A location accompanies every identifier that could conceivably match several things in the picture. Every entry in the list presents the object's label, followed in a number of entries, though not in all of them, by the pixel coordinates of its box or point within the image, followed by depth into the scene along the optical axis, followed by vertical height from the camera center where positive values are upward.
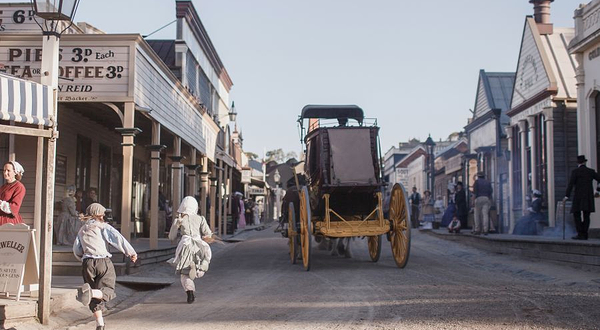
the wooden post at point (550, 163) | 22.42 +1.28
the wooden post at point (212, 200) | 24.20 +0.10
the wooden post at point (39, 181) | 8.15 +0.26
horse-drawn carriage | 13.14 +0.14
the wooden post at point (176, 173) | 18.27 +0.77
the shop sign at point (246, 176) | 41.35 +1.57
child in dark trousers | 7.61 -0.57
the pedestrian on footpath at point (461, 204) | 22.95 -0.03
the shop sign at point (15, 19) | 15.53 +4.02
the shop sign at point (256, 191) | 52.67 +0.90
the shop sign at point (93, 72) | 13.49 +2.47
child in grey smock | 9.55 -0.57
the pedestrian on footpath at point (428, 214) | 30.36 -0.47
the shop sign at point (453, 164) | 39.41 +2.27
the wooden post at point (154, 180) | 14.95 +0.49
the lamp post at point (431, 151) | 33.19 +2.43
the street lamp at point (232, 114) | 31.69 +3.96
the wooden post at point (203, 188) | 22.15 +0.47
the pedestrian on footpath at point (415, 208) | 30.55 -0.21
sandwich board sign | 8.02 -0.63
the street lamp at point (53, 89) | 7.76 +1.25
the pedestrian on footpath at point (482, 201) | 18.81 +0.06
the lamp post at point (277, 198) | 65.45 +0.45
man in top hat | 14.05 +0.19
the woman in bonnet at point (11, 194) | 8.48 +0.10
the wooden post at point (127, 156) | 13.47 +0.89
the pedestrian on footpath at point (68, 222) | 15.13 -0.41
